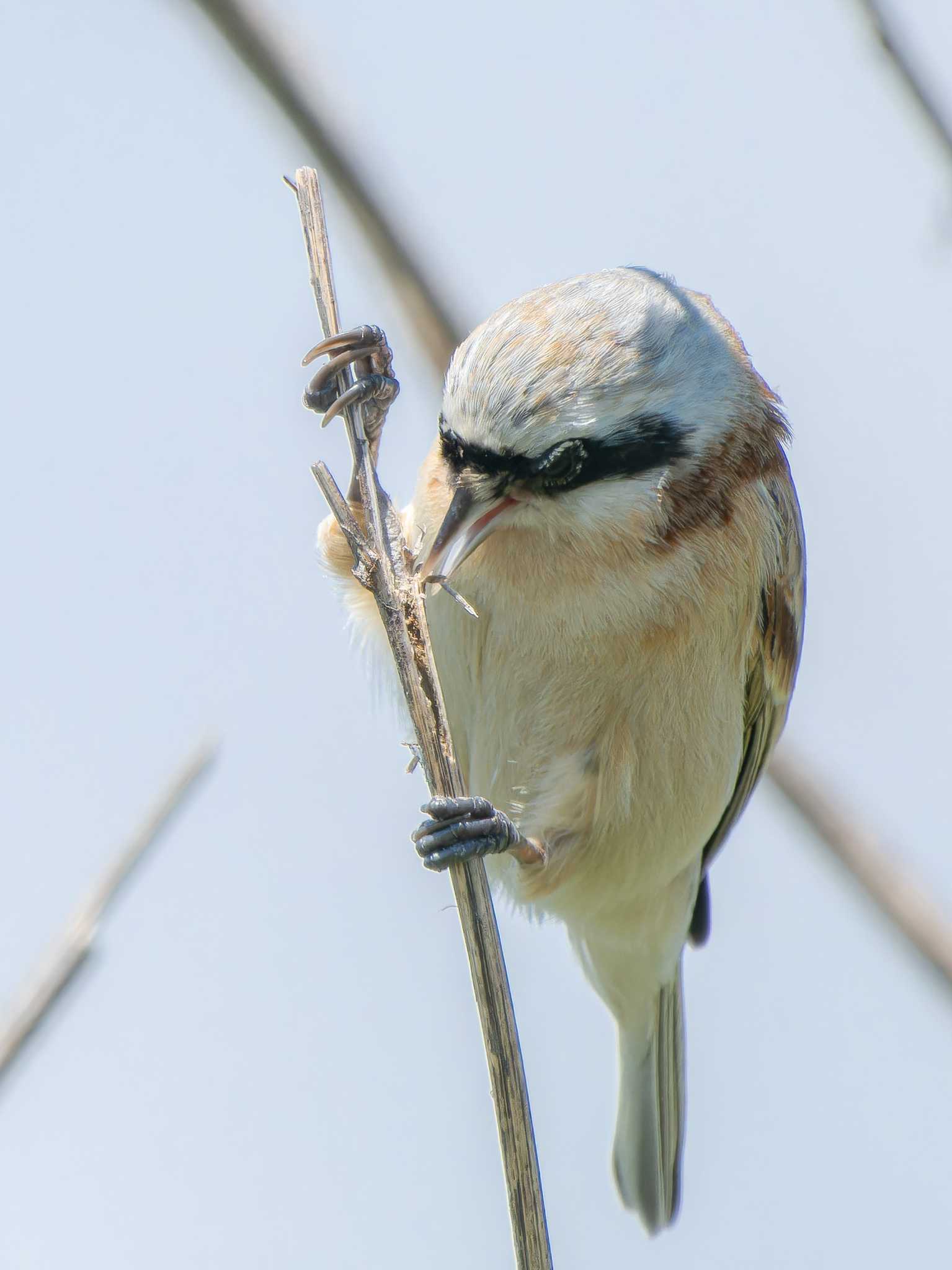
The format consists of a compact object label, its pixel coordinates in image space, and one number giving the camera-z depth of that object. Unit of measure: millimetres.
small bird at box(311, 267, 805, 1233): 5695
